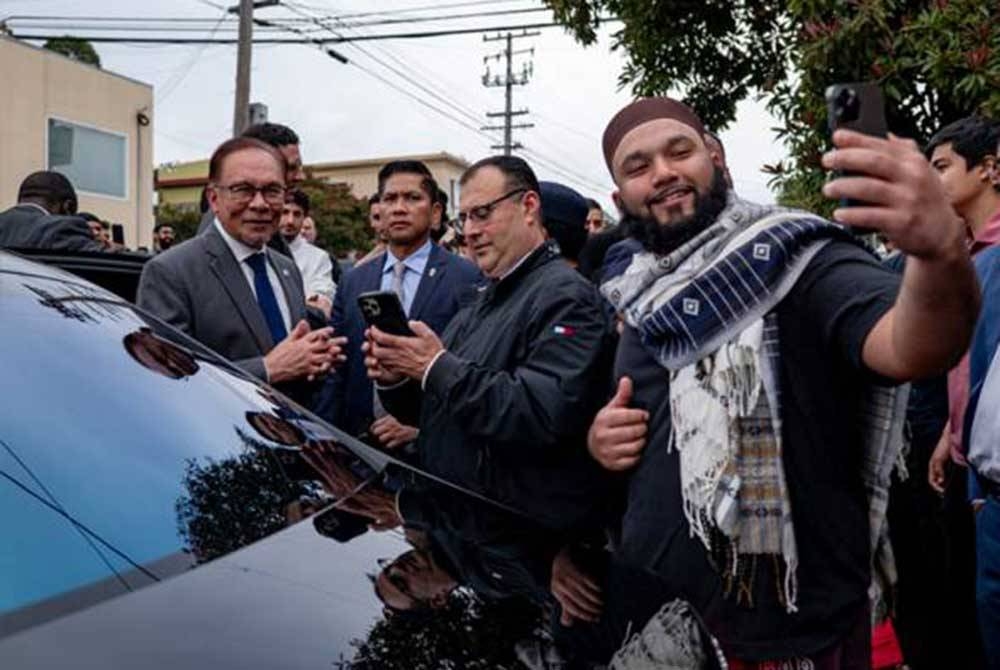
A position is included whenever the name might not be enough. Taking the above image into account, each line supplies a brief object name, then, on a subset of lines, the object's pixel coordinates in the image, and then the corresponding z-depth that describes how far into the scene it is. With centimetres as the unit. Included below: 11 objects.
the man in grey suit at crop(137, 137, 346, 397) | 299
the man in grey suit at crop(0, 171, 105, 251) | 440
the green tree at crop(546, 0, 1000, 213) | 476
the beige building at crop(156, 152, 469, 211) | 5609
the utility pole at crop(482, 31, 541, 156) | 4153
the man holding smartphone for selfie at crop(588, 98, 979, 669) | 178
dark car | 131
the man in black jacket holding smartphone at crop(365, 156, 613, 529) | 247
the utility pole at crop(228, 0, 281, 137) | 1738
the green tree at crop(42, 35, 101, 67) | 3462
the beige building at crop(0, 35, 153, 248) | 1938
